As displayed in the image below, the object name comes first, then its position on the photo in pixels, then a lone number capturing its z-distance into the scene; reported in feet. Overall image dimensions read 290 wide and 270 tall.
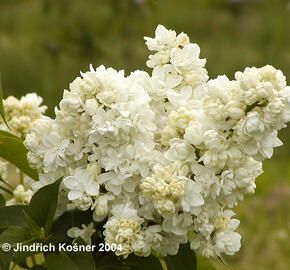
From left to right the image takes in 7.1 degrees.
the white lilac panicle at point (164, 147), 5.46
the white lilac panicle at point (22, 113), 5.98
